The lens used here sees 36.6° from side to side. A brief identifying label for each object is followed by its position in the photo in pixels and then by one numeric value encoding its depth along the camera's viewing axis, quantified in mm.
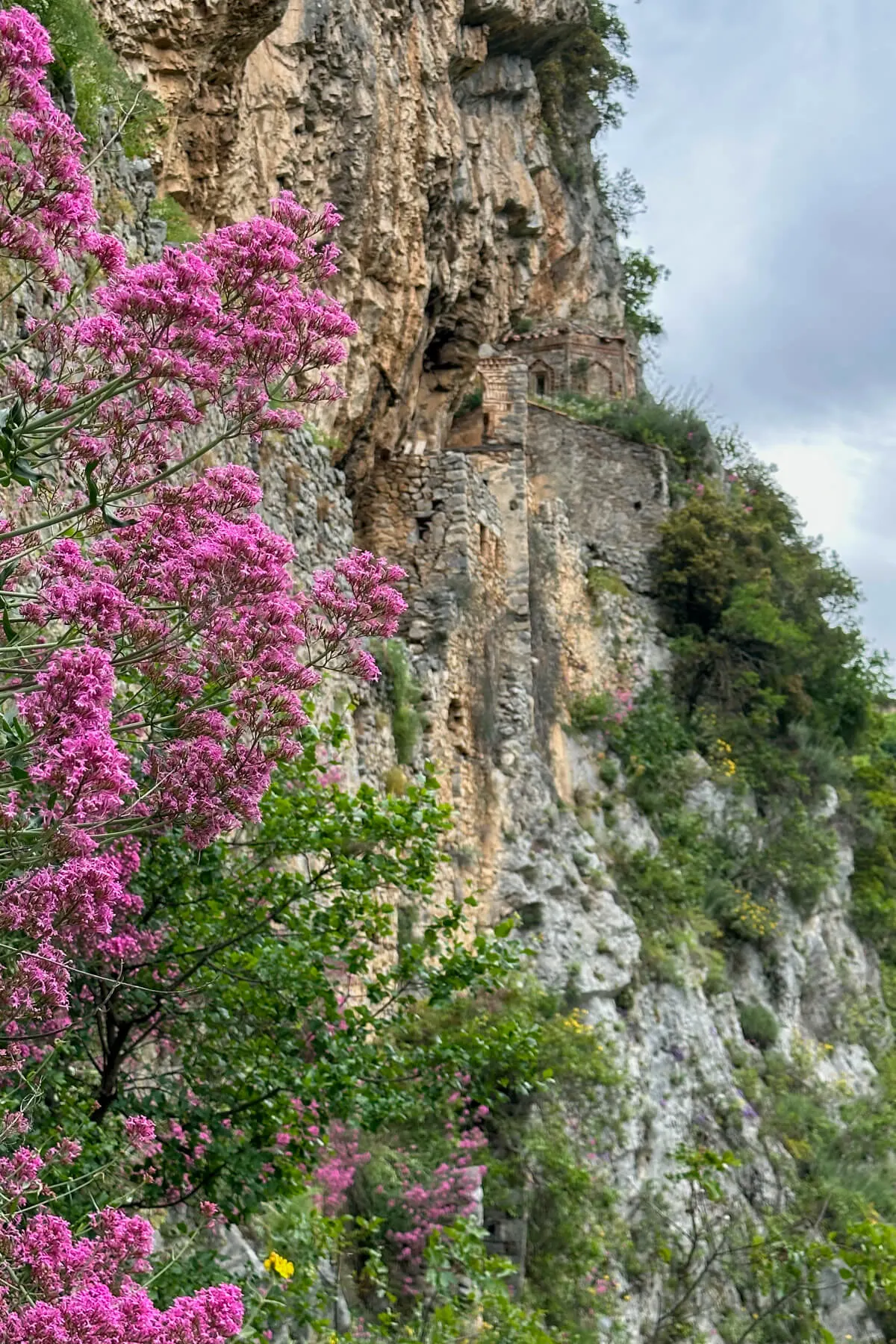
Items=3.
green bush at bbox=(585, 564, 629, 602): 19953
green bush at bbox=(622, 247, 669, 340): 33219
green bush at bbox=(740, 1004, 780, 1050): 16797
